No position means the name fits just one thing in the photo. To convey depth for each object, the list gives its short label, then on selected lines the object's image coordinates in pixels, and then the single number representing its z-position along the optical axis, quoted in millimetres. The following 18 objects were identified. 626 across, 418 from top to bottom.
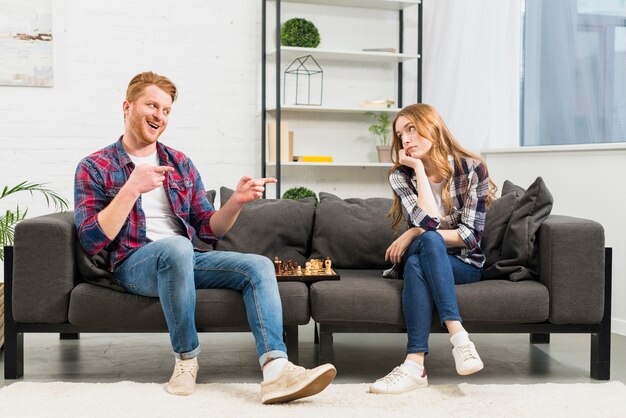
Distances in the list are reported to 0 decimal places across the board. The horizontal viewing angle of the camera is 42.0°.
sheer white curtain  4852
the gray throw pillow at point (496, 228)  3174
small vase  5262
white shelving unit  5016
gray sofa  2830
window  4156
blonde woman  2754
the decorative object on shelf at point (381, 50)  5223
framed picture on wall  4703
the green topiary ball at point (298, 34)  5082
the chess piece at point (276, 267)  3012
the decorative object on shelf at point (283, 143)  5047
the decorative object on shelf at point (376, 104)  5207
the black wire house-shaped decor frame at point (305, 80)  5301
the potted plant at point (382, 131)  5277
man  2654
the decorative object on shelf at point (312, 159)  5109
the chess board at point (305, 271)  2941
